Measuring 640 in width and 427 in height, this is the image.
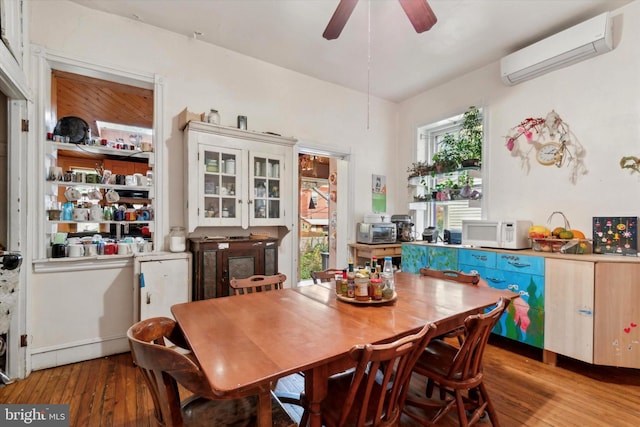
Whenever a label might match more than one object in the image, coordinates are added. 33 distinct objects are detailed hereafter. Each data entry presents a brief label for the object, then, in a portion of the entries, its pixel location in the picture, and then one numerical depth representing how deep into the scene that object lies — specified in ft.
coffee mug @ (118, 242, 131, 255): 8.96
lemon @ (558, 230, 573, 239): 8.91
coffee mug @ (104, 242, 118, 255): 8.82
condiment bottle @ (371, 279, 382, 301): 5.72
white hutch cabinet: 9.45
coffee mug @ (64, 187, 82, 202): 8.69
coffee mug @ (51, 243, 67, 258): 8.16
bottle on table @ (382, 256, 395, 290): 5.84
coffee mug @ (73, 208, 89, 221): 8.55
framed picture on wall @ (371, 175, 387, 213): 14.83
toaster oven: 13.41
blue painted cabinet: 8.68
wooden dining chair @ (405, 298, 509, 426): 4.72
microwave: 9.66
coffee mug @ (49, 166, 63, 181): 8.26
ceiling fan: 5.82
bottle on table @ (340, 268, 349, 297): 5.96
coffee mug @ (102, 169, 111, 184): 8.93
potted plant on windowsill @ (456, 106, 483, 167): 12.08
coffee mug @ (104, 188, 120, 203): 9.09
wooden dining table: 3.35
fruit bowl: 8.74
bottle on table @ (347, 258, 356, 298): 5.85
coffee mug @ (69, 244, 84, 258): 8.27
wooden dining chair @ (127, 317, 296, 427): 3.20
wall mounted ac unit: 8.55
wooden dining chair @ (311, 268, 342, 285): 7.89
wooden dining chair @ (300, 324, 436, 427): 3.48
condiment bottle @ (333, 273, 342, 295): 6.07
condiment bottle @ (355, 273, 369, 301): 5.71
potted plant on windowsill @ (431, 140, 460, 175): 12.54
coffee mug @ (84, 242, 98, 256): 8.54
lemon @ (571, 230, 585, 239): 8.98
